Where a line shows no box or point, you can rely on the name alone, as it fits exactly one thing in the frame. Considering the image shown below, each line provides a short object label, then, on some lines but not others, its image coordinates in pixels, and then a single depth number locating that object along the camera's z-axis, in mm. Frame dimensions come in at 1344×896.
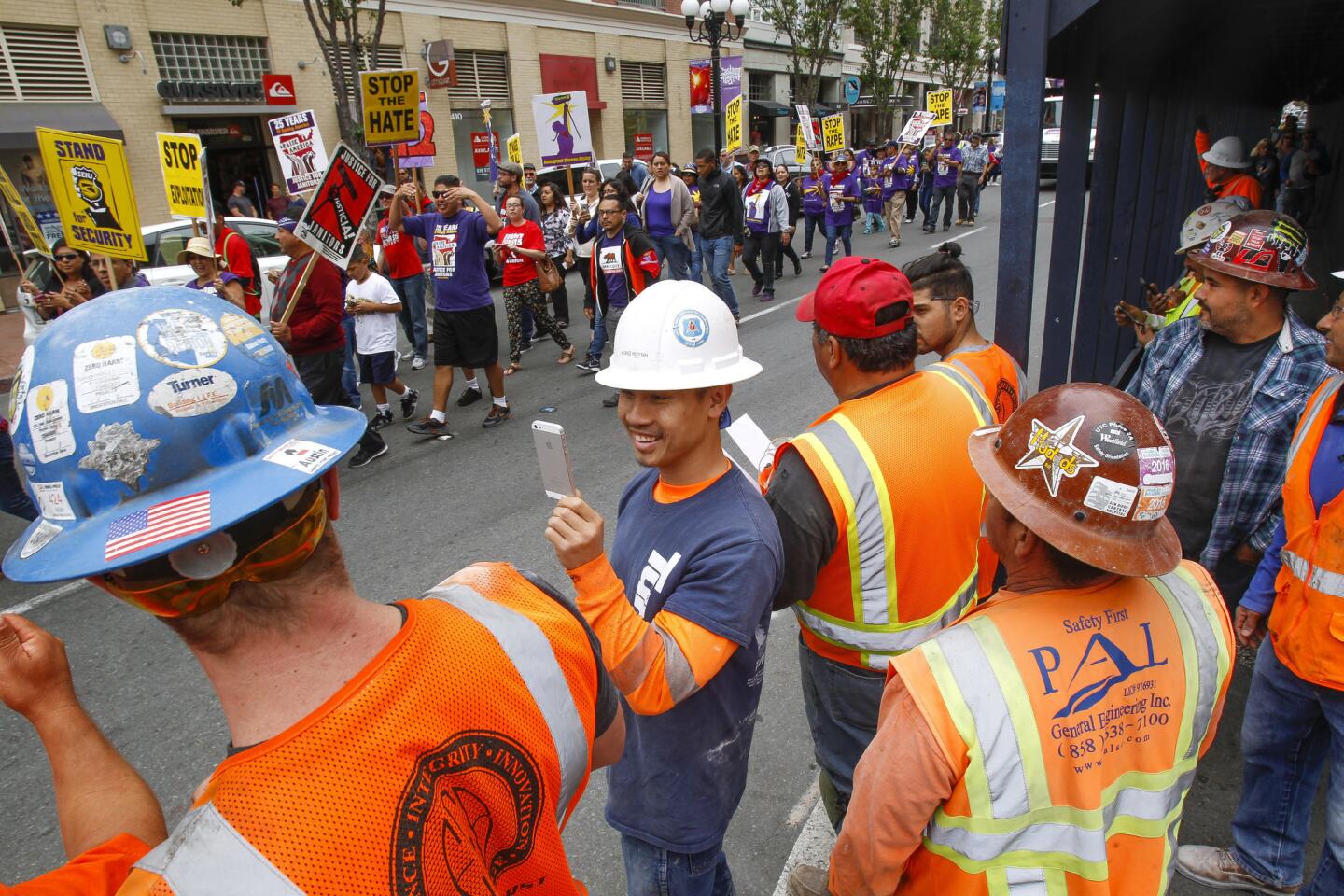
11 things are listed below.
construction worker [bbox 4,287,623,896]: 897
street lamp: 15352
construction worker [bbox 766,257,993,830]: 1992
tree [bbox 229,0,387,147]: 12883
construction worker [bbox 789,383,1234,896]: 1304
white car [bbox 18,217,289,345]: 9062
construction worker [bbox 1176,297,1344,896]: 2088
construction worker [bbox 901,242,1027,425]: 3080
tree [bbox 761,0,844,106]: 25938
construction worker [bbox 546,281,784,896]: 1691
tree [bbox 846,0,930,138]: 29172
